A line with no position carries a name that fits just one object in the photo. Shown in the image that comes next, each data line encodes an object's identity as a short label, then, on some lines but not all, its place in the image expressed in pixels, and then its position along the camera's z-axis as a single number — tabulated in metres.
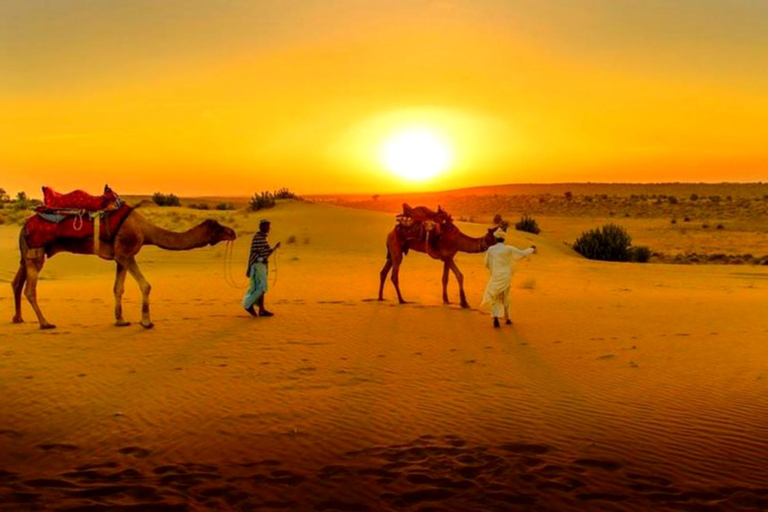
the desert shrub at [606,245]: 31.94
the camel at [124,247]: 12.67
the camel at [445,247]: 15.81
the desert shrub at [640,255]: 31.45
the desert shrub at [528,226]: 42.88
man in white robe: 12.82
